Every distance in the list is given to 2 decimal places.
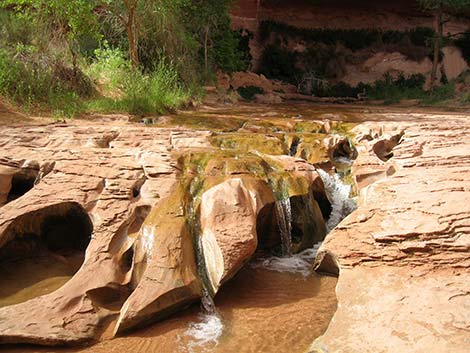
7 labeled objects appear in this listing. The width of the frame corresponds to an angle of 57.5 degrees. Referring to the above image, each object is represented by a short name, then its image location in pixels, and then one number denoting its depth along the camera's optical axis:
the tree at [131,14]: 10.78
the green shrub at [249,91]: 18.59
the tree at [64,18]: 9.50
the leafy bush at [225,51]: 16.77
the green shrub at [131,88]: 9.66
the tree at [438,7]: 17.64
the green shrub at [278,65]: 23.00
